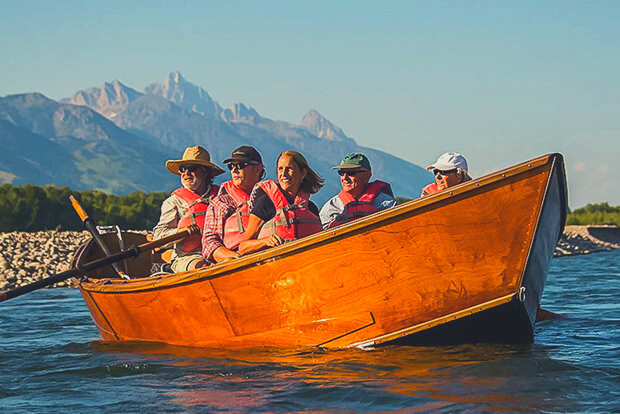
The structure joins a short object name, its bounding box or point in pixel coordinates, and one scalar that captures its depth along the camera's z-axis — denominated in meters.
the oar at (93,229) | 10.65
